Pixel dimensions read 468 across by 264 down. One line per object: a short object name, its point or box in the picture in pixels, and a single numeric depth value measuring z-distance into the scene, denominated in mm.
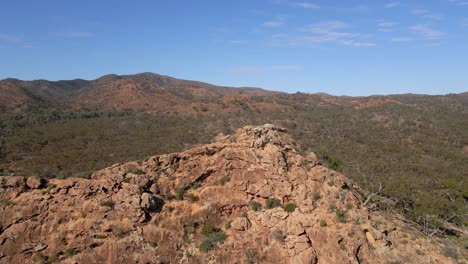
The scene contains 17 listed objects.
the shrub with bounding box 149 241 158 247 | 18625
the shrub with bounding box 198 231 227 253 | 18781
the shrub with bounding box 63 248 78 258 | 17719
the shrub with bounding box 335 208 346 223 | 19055
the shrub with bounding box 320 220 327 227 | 18719
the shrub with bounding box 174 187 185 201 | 20712
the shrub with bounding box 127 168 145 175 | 21734
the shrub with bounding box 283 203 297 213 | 19703
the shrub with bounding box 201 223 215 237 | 19395
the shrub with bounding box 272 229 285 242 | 18609
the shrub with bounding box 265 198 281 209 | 20141
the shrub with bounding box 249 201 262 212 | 20219
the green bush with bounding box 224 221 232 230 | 19734
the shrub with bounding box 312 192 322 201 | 20266
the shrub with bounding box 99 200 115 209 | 19234
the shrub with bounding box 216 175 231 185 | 21281
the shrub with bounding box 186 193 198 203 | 20644
